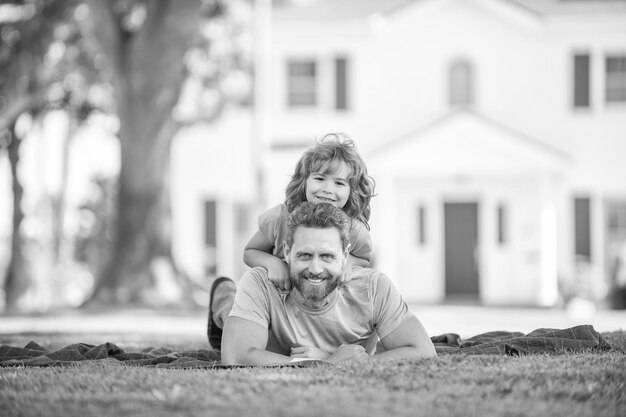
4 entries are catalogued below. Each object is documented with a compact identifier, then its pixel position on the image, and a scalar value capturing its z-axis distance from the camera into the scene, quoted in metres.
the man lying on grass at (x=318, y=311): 5.72
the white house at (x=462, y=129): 21.81
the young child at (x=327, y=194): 6.65
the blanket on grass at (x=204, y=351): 6.30
